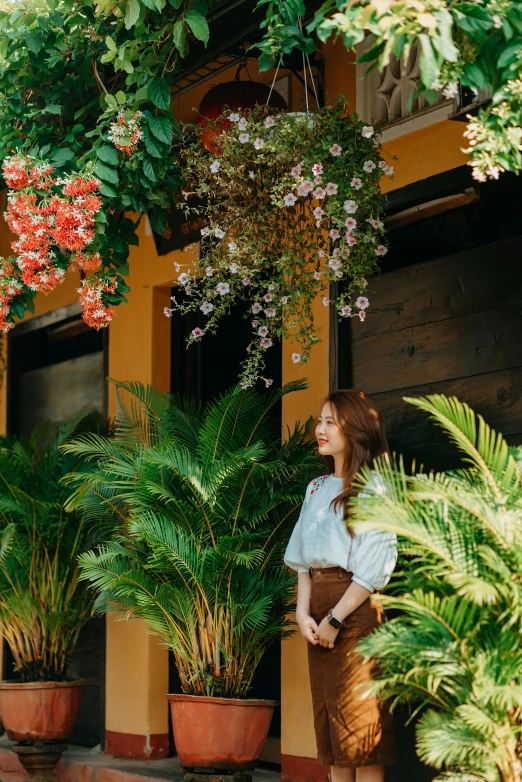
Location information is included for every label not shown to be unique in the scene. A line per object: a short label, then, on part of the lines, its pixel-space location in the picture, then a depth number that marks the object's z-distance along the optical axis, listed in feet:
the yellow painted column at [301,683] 19.24
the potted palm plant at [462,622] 10.80
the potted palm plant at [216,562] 17.31
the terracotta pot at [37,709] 22.33
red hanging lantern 19.17
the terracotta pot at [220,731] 17.29
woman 14.48
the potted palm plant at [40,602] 22.34
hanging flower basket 16.20
